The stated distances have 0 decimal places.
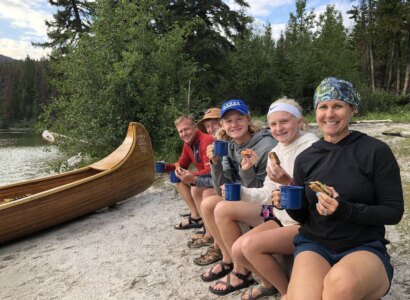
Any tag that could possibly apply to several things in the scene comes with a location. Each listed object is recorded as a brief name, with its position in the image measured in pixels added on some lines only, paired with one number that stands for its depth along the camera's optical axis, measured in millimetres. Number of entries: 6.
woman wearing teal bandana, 1695
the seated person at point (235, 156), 2783
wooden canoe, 4637
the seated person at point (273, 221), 2256
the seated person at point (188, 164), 3568
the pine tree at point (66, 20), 19500
